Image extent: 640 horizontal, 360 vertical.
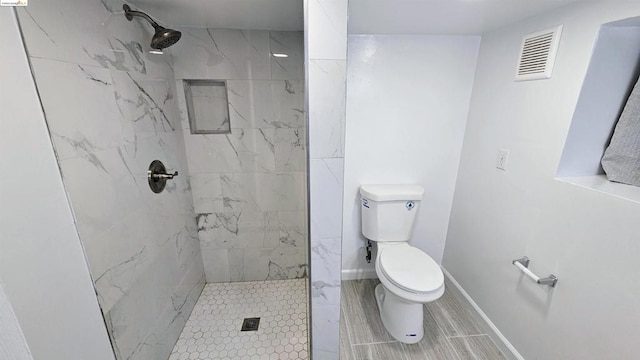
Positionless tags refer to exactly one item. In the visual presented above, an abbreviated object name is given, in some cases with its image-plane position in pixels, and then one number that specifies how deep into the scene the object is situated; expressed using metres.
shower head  1.16
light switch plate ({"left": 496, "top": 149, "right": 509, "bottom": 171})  1.46
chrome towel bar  1.19
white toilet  1.42
